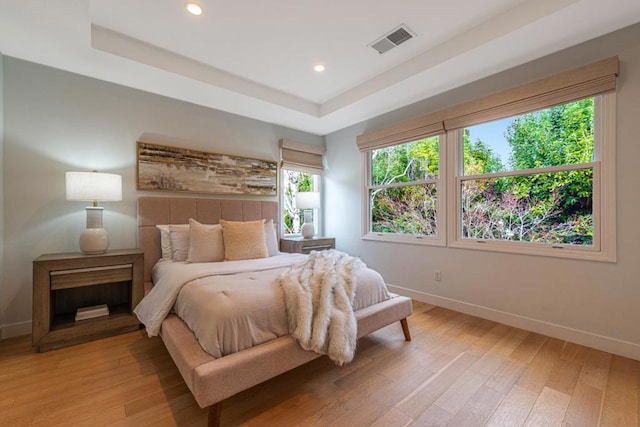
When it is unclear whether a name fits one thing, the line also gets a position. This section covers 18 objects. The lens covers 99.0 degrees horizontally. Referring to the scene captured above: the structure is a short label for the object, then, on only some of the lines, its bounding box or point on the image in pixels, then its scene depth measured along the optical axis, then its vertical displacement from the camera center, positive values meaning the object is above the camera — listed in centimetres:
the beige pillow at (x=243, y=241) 282 -28
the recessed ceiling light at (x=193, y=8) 201 +156
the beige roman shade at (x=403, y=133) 320 +104
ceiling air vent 234 +156
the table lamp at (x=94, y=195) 241 +19
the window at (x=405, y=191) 336 +31
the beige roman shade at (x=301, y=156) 420 +93
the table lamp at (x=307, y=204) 407 +16
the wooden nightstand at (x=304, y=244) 381 -43
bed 135 -81
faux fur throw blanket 169 -63
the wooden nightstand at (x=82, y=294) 219 -74
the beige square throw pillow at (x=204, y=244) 270 -29
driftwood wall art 310 +55
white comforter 152 -56
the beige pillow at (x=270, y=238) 324 -29
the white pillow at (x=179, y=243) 281 -29
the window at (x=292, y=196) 437 +30
